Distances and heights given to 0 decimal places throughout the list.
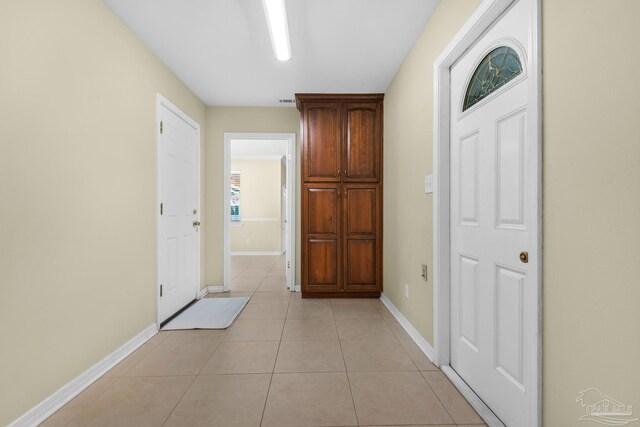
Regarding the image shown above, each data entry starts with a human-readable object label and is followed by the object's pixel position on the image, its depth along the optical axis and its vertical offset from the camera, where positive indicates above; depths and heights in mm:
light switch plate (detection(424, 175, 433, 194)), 2258 +222
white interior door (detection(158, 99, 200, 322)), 2938 +16
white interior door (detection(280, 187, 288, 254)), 7886 -113
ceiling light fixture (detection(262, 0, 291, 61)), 1932 +1315
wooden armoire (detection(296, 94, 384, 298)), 3773 +240
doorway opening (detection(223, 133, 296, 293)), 7898 +195
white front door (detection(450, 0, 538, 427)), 1380 -34
